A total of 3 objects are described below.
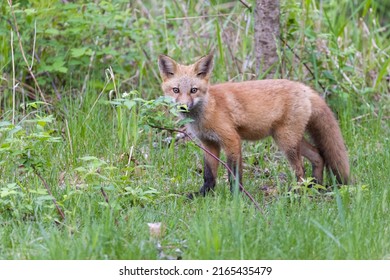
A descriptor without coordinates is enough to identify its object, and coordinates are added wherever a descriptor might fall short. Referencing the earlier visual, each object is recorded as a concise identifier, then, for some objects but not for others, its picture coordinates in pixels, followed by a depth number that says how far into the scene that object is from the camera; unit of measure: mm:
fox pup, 12773
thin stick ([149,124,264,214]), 10755
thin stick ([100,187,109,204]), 10641
